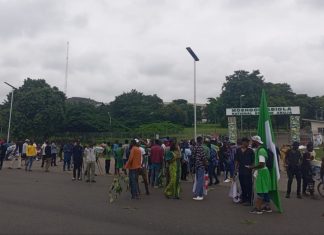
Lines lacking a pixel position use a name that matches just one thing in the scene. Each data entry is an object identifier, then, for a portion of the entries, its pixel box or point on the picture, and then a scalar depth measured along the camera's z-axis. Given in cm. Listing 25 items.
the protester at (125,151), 1712
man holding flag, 955
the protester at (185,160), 1599
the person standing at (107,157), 1950
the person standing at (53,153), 2341
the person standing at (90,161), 1577
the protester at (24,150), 2099
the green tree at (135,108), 7588
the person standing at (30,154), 2042
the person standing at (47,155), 2061
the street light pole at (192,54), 1907
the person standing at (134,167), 1158
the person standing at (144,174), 1201
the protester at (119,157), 1808
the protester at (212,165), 1445
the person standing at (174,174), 1162
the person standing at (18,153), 2203
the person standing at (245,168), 1043
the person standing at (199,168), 1123
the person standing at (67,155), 2081
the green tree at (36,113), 5184
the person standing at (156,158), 1366
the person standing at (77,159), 1627
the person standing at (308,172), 1194
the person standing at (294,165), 1165
